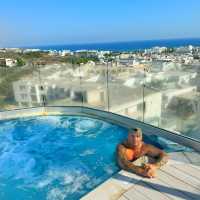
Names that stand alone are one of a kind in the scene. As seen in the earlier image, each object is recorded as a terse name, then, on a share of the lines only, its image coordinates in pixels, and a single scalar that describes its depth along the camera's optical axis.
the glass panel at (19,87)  7.74
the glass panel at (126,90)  6.27
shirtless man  3.93
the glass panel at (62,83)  7.84
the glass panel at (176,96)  4.92
